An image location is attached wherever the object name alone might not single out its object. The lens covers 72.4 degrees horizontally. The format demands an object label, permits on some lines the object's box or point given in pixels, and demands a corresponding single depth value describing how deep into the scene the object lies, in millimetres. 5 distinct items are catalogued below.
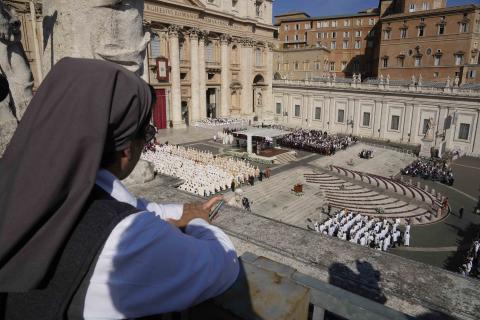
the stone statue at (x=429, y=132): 29034
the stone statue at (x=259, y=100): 46375
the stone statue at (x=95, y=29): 5336
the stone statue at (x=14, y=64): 7730
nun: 1155
